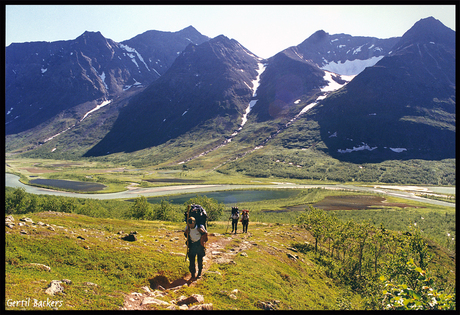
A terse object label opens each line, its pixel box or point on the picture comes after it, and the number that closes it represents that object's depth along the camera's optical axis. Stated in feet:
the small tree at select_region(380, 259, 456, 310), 22.79
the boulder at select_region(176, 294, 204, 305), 38.45
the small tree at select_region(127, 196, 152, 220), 187.11
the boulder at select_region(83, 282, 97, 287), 38.55
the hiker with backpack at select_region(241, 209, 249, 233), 108.37
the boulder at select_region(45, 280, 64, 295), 32.81
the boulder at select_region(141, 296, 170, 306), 36.18
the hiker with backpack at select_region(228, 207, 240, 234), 105.42
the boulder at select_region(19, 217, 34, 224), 61.10
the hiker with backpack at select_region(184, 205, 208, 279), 46.85
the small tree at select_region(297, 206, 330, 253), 100.89
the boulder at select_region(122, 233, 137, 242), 71.20
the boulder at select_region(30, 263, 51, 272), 41.13
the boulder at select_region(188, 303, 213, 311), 35.87
